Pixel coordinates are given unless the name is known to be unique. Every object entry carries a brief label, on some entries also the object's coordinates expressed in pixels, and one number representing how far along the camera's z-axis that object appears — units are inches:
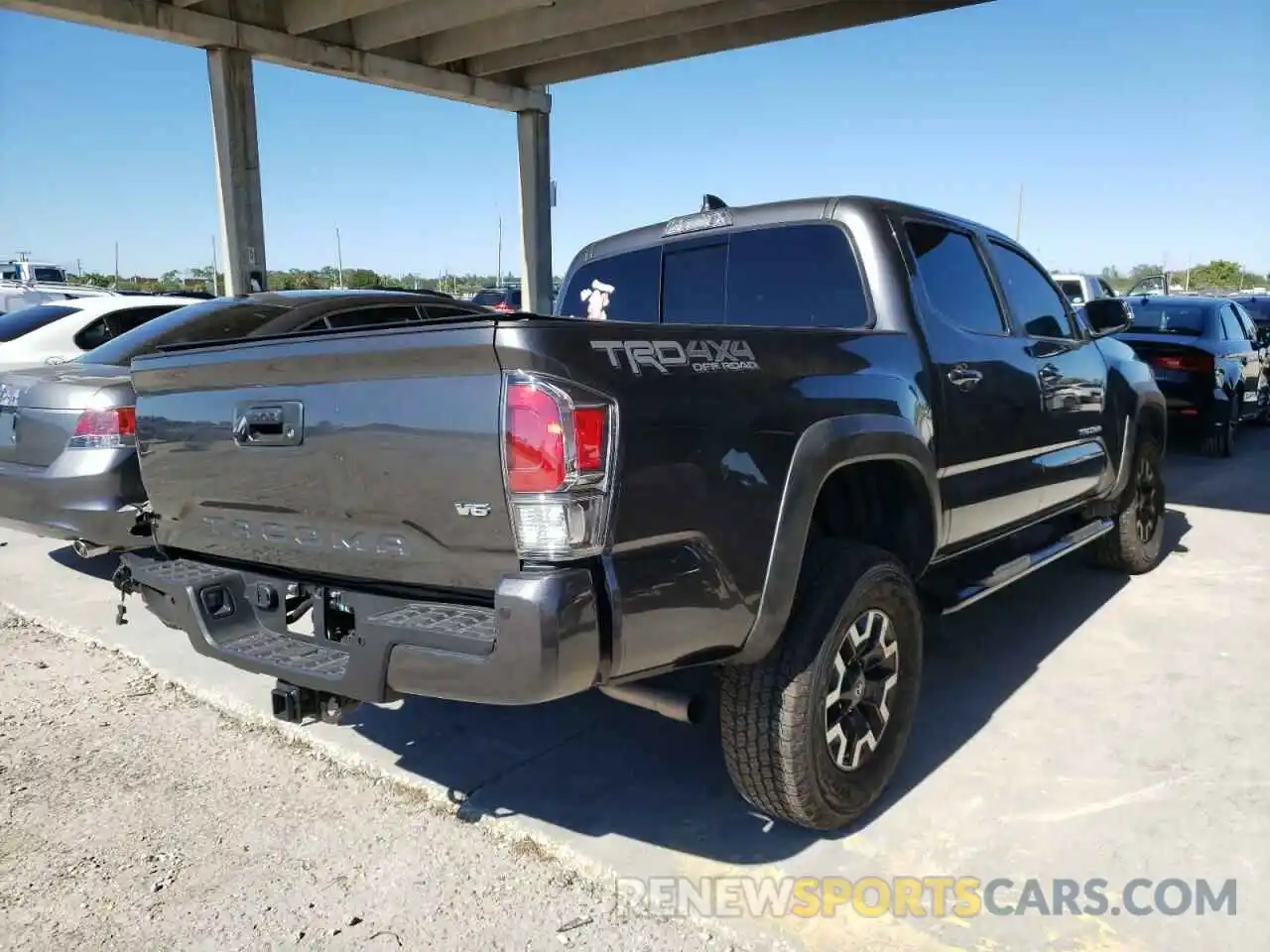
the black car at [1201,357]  381.1
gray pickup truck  84.5
